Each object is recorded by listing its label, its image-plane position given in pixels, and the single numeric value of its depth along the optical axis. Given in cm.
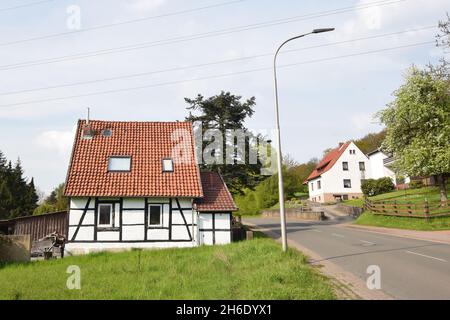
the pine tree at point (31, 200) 4887
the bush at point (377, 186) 4712
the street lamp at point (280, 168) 1303
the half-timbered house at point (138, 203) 1928
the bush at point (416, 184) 4290
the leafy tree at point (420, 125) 2686
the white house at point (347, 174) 5775
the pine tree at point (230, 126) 2819
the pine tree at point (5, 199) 4626
